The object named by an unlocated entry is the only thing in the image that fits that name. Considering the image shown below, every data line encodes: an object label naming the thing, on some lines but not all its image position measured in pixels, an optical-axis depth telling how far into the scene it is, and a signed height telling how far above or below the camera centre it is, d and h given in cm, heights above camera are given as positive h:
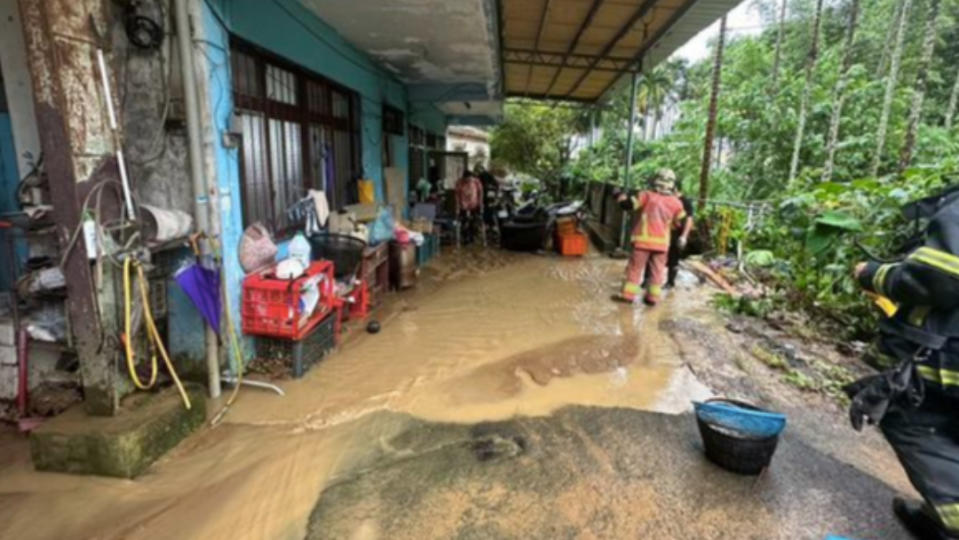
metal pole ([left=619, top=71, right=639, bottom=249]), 926 +77
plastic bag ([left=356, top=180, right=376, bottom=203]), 680 -23
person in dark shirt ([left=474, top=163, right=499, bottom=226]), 1175 -35
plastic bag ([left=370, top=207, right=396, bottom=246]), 649 -71
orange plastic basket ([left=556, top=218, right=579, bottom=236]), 977 -94
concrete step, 268 -147
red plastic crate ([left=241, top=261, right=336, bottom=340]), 379 -102
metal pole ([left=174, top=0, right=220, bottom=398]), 318 +13
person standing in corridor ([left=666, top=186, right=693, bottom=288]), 635 -84
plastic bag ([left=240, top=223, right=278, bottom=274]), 401 -62
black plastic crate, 399 -144
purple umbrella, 324 -77
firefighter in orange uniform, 598 -58
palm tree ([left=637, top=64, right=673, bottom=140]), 2069 +369
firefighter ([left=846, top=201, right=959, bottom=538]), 206 -83
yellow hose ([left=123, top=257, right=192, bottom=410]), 284 -99
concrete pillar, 252 +16
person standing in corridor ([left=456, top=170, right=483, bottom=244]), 1046 -52
